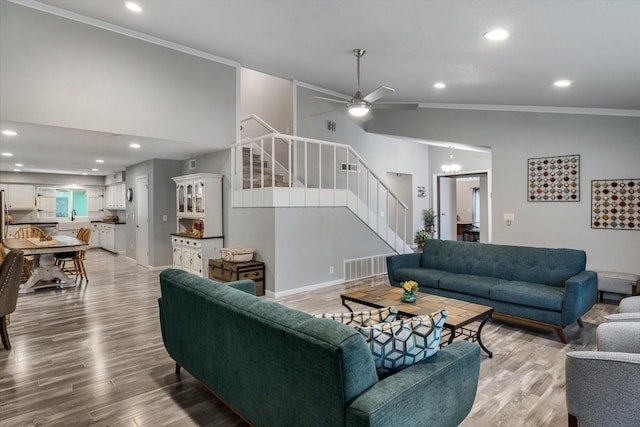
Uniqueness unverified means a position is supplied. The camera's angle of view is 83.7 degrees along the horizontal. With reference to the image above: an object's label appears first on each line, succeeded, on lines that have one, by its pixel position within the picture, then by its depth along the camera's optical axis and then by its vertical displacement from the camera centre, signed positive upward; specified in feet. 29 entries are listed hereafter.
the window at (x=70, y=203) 37.41 +1.03
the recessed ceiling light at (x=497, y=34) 11.52 +5.75
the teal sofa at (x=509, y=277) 11.96 -2.87
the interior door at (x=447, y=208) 34.30 +0.08
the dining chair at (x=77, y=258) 21.67 -2.77
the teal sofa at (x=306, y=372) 4.79 -2.53
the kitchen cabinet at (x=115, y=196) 33.55 +1.60
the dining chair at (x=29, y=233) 24.34 -1.52
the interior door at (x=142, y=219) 26.58 -0.55
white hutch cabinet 21.25 -0.77
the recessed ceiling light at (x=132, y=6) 13.71 +8.05
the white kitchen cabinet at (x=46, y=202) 36.04 +1.10
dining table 19.02 -2.89
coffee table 9.97 -2.99
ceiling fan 15.06 +4.54
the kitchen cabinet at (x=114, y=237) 33.81 -2.38
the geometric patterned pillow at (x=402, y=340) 5.62 -2.09
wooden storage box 17.61 -3.06
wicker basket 18.29 -2.23
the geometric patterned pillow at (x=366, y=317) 6.45 -1.98
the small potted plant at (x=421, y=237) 30.76 -2.40
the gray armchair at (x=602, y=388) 5.56 -2.94
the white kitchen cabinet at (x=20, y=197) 33.99 +1.56
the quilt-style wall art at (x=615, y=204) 16.53 +0.15
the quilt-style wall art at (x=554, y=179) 17.99 +1.52
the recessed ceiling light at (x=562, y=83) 14.46 +5.13
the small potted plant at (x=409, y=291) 11.29 -2.61
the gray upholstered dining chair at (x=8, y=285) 11.13 -2.25
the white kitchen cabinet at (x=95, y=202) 39.19 +1.15
